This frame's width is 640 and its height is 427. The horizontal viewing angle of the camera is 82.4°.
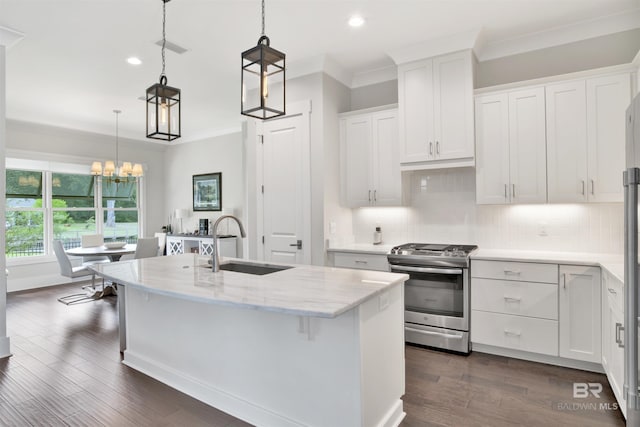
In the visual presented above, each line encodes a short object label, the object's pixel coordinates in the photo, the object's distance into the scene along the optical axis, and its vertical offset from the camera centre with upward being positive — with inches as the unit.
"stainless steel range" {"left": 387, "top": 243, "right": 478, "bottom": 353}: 128.3 -29.4
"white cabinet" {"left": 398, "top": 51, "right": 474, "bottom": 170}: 135.1 +39.0
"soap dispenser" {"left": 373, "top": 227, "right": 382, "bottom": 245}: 164.6 -10.4
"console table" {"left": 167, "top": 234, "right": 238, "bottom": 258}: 253.8 -21.2
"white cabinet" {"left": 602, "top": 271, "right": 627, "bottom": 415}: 86.3 -32.8
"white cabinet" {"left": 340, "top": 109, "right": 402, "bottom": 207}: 153.3 +23.7
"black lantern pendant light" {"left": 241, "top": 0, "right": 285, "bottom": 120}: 80.9 +34.4
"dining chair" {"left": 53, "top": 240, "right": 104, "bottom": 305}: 203.0 -29.8
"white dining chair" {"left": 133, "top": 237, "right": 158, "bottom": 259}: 214.7 -19.1
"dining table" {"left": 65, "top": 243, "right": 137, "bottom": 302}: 207.3 -21.1
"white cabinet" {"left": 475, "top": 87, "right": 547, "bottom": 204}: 126.5 +23.3
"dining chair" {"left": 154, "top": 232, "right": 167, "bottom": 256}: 271.9 -19.7
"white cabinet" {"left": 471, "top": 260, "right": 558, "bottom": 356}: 116.6 -30.7
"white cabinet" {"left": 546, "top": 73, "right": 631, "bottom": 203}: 115.4 +24.3
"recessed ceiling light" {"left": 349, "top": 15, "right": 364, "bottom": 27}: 121.7 +65.6
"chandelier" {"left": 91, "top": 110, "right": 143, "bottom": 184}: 231.5 +30.5
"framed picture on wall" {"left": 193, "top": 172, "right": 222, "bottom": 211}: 277.9 +18.4
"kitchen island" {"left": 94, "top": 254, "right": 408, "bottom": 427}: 73.9 -30.1
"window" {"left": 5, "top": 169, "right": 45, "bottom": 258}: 237.1 +1.9
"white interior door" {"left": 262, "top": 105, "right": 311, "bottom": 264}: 157.3 +10.9
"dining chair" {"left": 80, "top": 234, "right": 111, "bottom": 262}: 226.8 -15.8
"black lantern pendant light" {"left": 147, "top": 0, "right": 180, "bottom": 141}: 98.2 +29.1
